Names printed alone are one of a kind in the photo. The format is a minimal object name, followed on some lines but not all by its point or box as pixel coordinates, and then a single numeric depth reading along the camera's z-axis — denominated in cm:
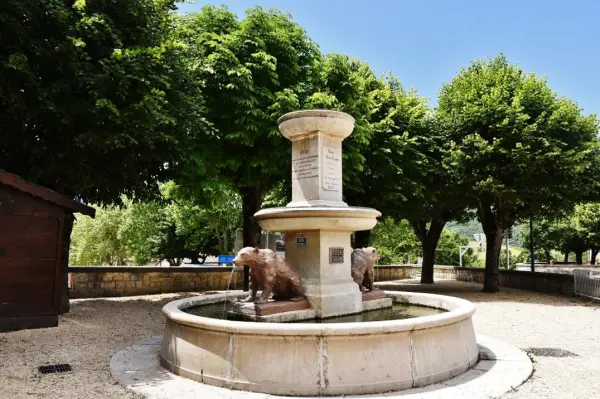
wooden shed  970
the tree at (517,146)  1697
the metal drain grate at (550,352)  816
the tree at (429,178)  1844
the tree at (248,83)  1384
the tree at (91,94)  1014
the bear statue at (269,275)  720
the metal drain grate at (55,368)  682
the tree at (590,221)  4537
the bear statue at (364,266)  868
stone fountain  559
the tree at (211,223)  3269
